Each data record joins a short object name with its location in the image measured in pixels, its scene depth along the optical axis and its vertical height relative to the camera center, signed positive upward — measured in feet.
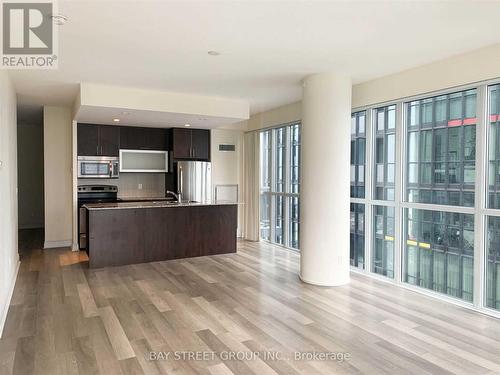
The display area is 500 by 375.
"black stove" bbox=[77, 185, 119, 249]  22.47 -1.04
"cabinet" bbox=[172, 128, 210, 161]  25.03 +2.56
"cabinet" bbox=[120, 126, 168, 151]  24.35 +2.85
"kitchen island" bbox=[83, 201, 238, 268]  18.30 -2.69
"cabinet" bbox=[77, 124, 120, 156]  23.00 +2.58
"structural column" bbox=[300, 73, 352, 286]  15.39 +0.21
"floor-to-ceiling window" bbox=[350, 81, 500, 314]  12.60 -0.45
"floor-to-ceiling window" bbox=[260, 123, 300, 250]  23.27 -0.25
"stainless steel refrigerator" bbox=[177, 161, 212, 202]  24.99 +0.05
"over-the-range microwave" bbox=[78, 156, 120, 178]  22.88 +0.89
